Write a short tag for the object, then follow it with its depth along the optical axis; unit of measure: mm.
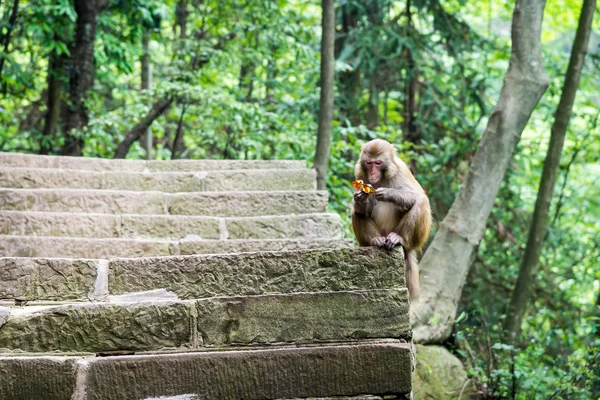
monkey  4066
